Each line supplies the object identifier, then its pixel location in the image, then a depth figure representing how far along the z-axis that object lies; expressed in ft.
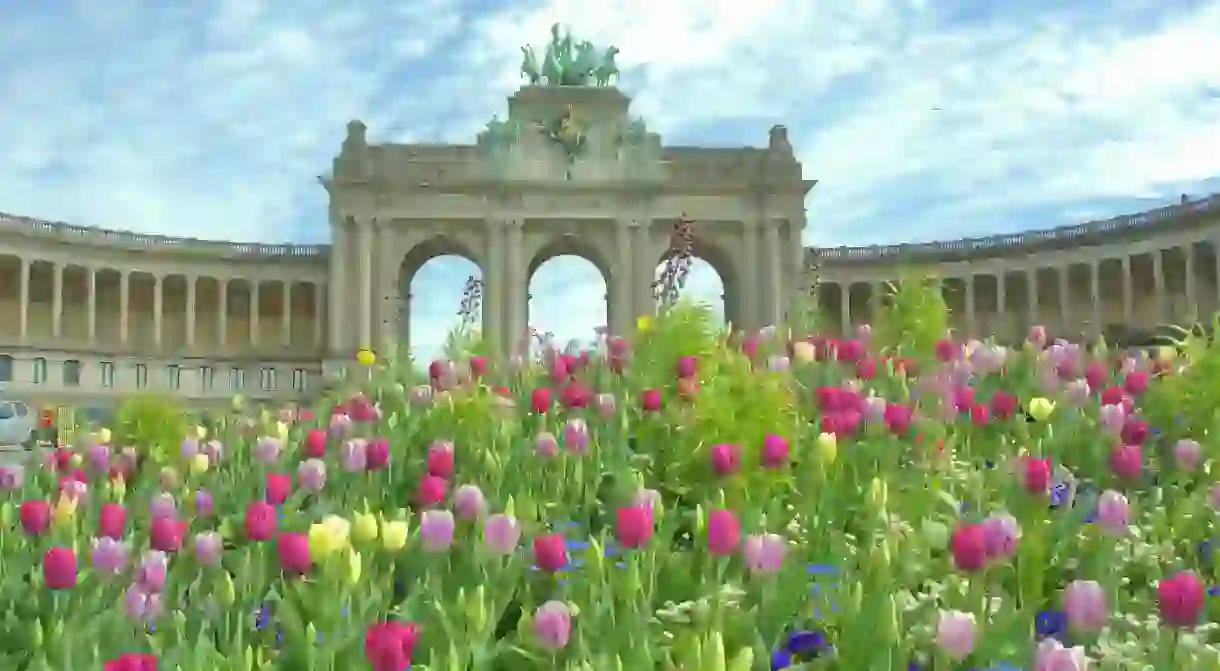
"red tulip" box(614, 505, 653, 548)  14.20
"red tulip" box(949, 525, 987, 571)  13.44
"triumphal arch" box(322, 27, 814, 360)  225.35
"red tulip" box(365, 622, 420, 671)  10.21
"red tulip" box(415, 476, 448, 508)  17.94
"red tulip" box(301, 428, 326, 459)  25.54
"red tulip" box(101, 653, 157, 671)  10.17
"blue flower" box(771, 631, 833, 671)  13.70
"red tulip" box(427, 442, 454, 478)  20.62
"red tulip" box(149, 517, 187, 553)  16.46
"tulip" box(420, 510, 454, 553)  15.35
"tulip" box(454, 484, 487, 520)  17.22
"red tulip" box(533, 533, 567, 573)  14.34
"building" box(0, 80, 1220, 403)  223.92
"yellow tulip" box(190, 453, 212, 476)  26.55
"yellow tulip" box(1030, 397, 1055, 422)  26.96
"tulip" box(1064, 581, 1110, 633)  12.51
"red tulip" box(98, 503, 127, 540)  17.57
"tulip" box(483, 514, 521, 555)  15.05
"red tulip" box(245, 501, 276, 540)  16.42
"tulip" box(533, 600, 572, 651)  11.84
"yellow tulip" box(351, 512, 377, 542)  15.33
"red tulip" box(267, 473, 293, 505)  19.99
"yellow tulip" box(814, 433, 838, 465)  21.16
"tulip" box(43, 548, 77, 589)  15.07
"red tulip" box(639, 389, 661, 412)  27.59
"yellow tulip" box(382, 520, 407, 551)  15.53
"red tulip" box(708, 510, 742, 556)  14.29
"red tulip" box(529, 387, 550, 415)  28.96
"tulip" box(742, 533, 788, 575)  14.25
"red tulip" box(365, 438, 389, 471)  23.12
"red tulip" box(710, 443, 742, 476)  18.97
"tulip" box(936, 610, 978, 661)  11.57
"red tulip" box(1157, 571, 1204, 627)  11.86
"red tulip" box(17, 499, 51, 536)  18.33
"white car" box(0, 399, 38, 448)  94.94
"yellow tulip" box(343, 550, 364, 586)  13.94
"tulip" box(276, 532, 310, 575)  14.17
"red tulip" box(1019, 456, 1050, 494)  18.16
